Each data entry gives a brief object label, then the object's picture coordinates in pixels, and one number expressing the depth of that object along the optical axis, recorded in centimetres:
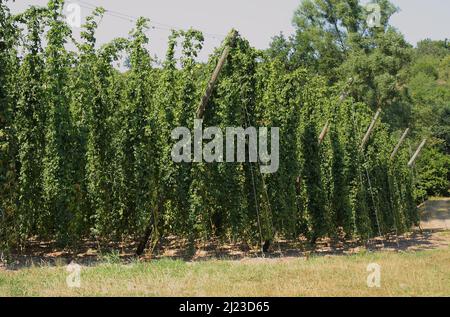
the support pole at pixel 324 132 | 1580
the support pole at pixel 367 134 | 1852
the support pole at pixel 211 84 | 1166
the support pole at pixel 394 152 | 2316
